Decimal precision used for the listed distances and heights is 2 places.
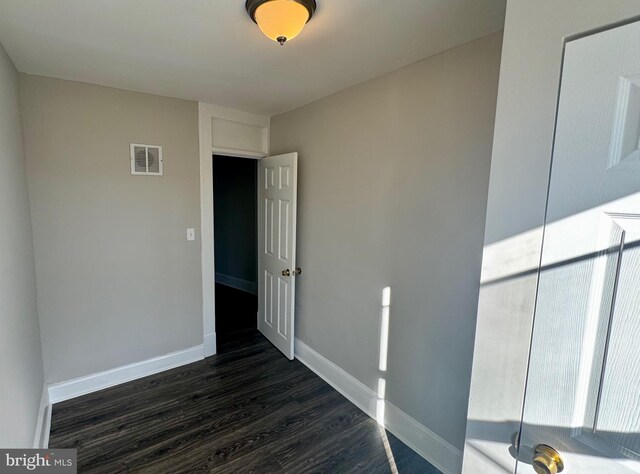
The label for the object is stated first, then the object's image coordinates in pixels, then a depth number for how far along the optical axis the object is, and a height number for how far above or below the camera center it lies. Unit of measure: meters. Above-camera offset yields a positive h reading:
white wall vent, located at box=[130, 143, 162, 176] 2.55 +0.34
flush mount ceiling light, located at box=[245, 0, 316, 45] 1.25 +0.77
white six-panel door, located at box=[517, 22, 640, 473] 0.68 -0.13
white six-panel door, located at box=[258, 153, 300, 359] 2.91 -0.43
